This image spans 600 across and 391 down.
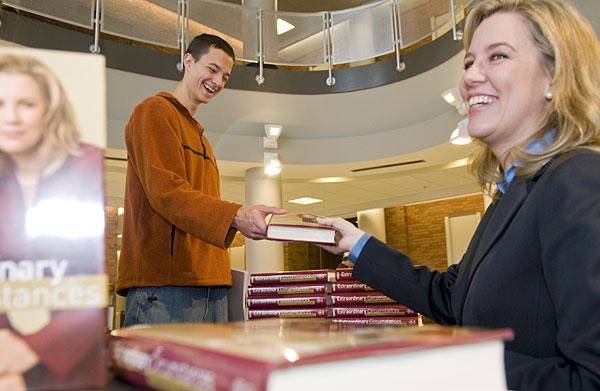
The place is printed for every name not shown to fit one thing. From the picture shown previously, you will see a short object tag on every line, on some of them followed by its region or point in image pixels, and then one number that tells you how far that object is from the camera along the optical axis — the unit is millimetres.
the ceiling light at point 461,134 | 5191
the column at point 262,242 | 6871
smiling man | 1091
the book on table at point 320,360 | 274
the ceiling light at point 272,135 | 6391
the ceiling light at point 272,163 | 6516
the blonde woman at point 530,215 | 625
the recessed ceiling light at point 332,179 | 8117
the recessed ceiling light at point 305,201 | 10220
